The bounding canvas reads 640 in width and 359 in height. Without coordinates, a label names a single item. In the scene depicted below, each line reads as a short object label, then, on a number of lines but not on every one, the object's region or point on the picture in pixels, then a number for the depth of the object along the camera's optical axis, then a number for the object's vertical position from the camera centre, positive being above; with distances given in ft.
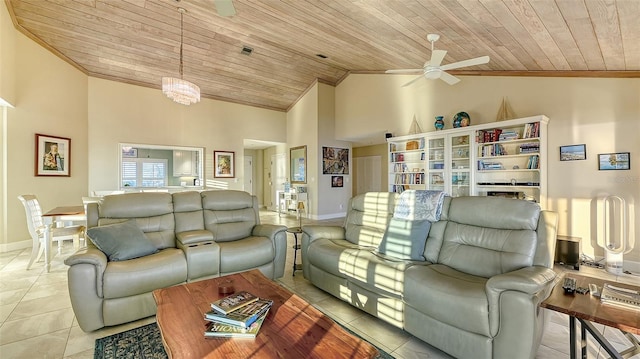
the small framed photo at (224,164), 25.07 +1.53
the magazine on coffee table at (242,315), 4.80 -2.40
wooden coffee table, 4.16 -2.53
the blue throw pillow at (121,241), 8.04 -1.78
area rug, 6.25 -3.89
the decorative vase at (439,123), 17.49 +3.59
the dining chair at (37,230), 12.20 -2.22
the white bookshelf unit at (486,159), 13.93 +1.17
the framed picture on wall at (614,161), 11.98 +0.80
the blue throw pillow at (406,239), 8.14 -1.79
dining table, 11.93 -1.69
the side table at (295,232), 11.46 -2.17
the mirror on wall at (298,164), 26.29 +1.64
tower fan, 11.81 -2.30
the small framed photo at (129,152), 21.38 +2.28
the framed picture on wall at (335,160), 24.97 +1.83
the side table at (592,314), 4.10 -2.08
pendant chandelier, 13.16 +4.40
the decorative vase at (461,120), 16.24 +3.53
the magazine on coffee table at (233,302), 5.14 -2.36
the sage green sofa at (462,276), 5.34 -2.30
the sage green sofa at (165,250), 7.13 -2.22
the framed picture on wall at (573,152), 12.97 +1.27
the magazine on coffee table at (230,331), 4.58 -2.50
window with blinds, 22.03 +0.75
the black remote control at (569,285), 5.11 -2.00
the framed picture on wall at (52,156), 16.10 +1.55
